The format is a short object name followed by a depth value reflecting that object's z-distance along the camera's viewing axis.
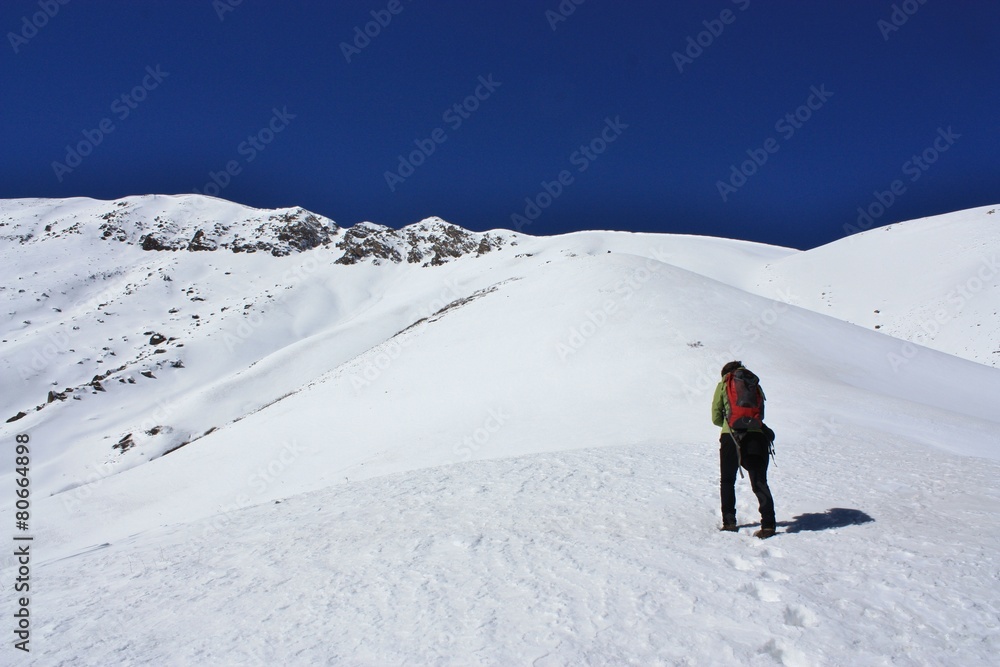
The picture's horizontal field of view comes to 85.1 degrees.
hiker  6.71
